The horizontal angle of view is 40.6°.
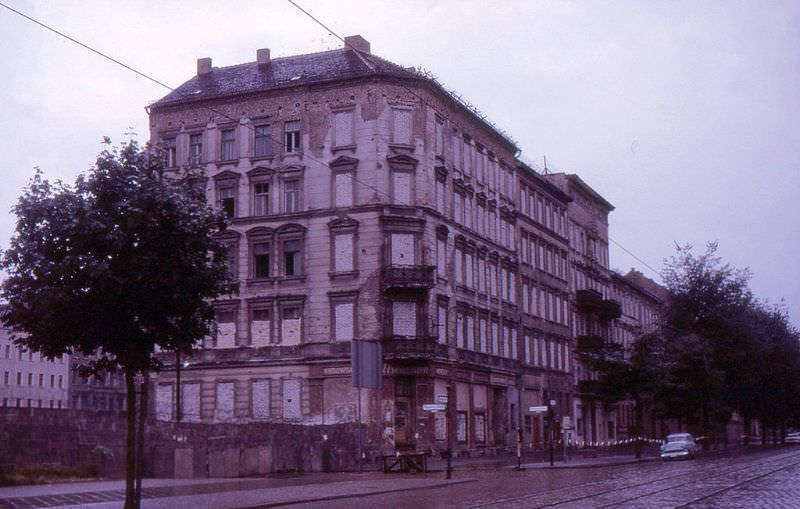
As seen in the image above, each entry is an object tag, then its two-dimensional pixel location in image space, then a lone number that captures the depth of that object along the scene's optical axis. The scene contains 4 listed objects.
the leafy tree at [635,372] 58.28
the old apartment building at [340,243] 51.66
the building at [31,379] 111.69
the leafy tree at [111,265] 20.28
